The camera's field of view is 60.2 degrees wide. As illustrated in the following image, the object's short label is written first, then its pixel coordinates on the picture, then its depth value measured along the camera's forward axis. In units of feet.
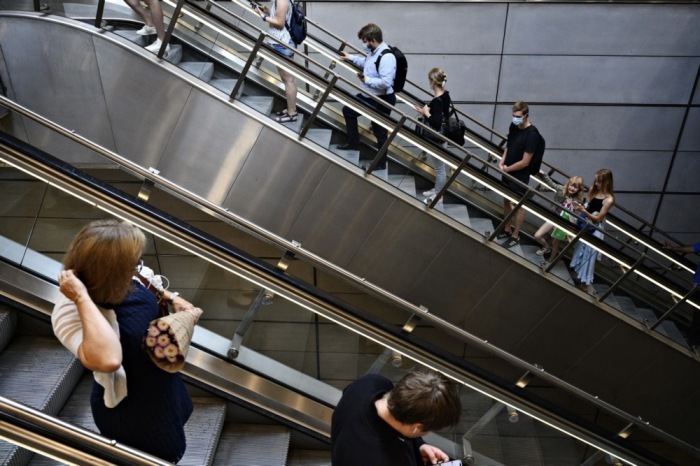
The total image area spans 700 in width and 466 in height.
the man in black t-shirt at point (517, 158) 19.53
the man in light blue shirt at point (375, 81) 18.94
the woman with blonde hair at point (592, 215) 19.71
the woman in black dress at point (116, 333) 6.12
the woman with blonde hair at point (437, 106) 19.95
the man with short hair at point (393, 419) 7.00
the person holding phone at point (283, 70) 18.99
